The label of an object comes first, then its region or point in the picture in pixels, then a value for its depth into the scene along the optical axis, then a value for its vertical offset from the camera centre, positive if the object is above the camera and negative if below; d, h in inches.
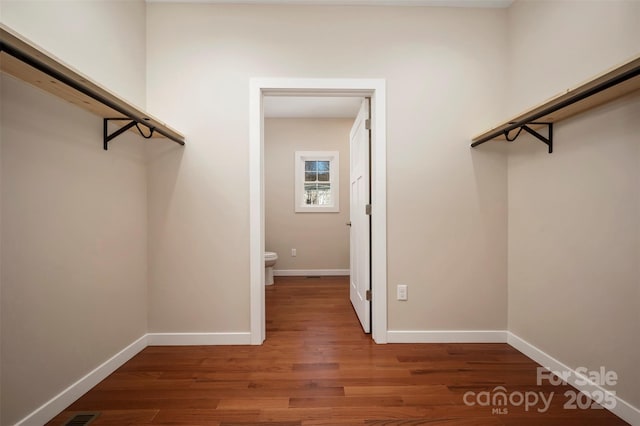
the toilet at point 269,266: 145.6 -28.4
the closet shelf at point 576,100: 42.0 +20.0
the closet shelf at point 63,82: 35.7 +20.4
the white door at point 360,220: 89.0 -3.4
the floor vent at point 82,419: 51.1 -37.6
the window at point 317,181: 178.9 +18.3
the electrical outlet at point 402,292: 83.2 -23.5
